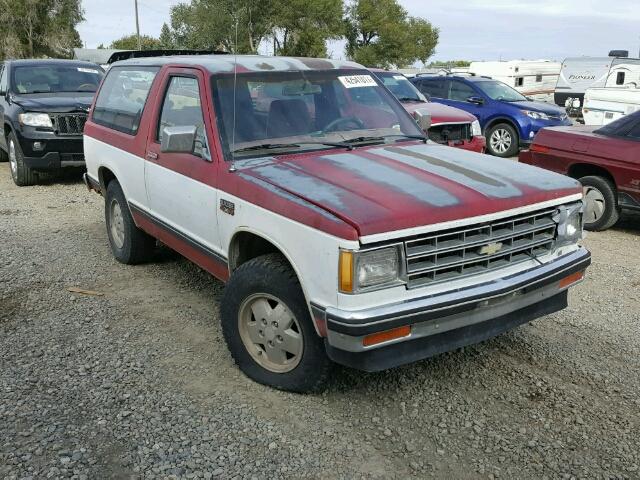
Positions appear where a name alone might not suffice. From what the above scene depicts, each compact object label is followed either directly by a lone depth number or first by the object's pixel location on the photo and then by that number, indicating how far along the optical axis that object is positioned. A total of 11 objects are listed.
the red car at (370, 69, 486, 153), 10.14
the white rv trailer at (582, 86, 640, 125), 12.33
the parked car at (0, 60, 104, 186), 9.15
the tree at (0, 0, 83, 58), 41.59
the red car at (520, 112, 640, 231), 6.85
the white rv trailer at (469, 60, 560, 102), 23.48
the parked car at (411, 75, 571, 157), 12.91
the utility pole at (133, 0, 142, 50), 41.54
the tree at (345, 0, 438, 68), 56.49
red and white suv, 3.05
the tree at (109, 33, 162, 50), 67.85
